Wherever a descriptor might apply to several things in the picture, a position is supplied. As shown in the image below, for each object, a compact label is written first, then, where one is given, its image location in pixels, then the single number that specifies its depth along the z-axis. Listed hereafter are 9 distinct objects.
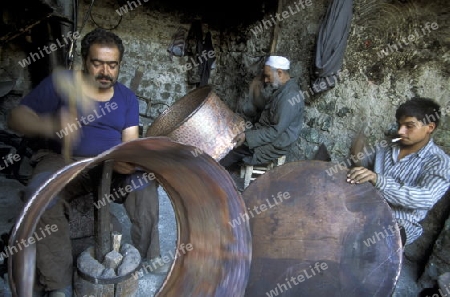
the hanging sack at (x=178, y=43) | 6.96
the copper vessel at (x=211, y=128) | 2.23
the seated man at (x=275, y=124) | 3.83
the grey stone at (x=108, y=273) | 1.93
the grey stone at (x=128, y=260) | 1.97
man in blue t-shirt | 1.97
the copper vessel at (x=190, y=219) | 1.20
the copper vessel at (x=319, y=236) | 2.10
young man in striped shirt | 2.14
